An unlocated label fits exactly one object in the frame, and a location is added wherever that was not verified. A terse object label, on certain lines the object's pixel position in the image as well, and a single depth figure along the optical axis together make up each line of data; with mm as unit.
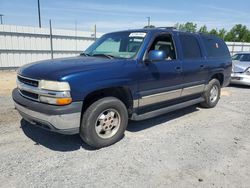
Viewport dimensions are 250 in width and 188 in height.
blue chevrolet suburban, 3293
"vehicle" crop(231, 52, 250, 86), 9594
